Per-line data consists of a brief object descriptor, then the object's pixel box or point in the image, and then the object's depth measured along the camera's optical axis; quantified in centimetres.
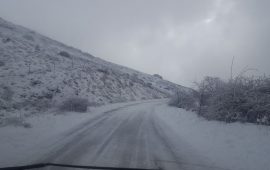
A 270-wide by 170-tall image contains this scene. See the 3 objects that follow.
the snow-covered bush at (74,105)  1344
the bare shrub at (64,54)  3332
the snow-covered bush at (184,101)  1549
